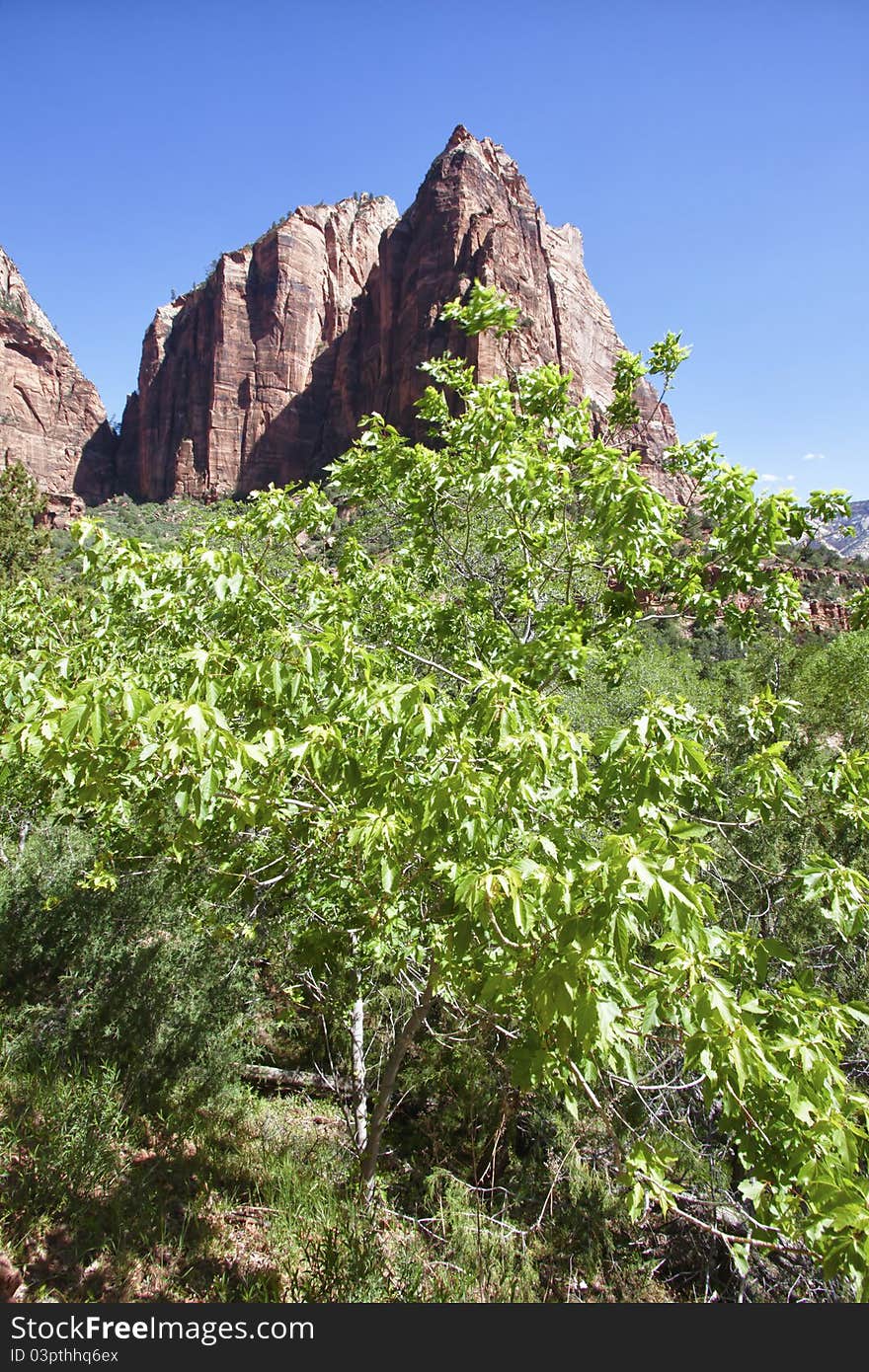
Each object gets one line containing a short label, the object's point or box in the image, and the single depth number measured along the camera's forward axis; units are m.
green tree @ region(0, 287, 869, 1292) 1.80
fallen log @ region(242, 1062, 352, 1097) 6.20
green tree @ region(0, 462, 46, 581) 17.72
